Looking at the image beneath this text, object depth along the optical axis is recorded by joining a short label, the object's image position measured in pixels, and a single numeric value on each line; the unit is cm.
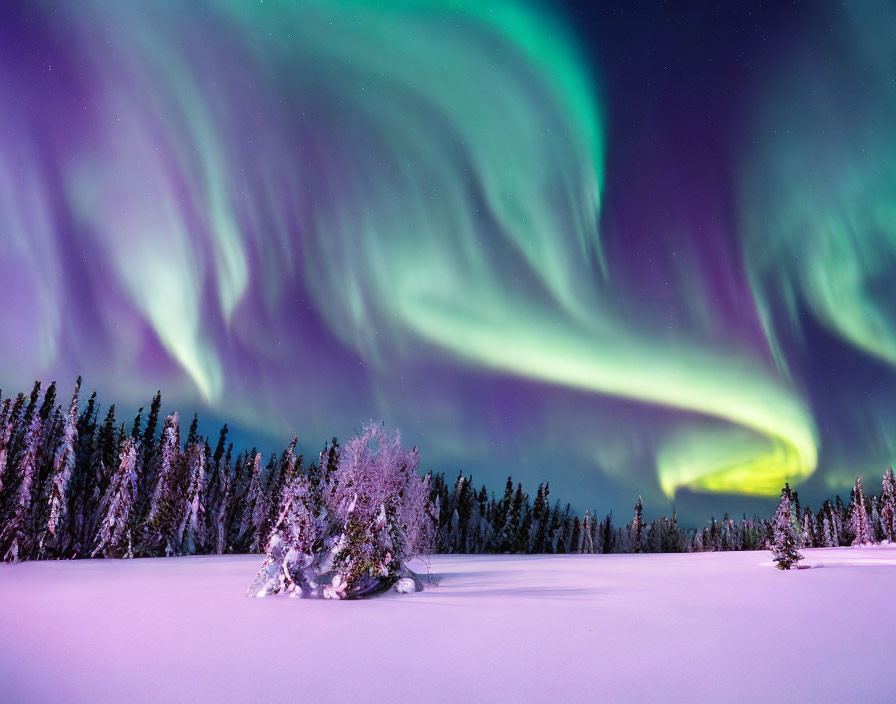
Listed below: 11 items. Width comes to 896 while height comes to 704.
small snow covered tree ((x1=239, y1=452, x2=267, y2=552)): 6462
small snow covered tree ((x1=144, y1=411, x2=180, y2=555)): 4841
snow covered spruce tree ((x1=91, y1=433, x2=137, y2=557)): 4369
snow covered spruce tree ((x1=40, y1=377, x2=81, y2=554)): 4053
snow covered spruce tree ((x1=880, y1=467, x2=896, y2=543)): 9206
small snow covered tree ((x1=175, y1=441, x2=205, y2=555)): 5077
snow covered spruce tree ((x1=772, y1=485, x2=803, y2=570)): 2711
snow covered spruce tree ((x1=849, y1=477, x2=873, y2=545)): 9231
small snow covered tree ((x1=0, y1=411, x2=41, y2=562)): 3812
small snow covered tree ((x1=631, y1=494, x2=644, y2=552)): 13061
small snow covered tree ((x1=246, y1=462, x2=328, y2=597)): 1647
